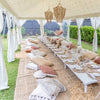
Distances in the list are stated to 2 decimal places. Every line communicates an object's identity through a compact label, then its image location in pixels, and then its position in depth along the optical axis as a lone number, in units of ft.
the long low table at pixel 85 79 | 8.13
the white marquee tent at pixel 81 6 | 14.16
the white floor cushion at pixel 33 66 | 12.33
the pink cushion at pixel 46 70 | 10.48
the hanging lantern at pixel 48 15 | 15.25
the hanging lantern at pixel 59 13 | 10.98
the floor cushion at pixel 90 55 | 14.40
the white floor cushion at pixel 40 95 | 7.26
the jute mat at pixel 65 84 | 7.90
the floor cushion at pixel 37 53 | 16.41
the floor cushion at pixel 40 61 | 12.21
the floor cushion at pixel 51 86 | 7.49
